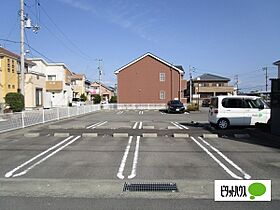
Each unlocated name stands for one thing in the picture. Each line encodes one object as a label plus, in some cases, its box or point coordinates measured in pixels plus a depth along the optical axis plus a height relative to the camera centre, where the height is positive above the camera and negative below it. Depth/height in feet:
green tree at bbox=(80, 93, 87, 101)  151.37 +2.67
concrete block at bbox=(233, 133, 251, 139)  28.42 -4.74
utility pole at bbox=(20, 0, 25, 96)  53.96 +16.69
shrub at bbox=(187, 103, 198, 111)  84.84 -2.55
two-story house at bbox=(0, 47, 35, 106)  73.69 +10.54
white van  34.89 -1.71
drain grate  12.70 -5.28
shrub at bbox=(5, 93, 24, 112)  58.77 -0.06
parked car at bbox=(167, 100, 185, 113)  77.17 -2.30
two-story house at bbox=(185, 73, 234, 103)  153.80 +10.77
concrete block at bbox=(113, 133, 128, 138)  28.54 -4.58
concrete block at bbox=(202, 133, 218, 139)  28.11 -4.65
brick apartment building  110.21 +10.23
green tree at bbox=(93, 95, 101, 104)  150.15 +0.52
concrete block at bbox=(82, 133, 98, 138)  28.91 -4.59
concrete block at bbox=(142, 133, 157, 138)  28.48 -4.60
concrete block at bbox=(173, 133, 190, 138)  28.32 -4.58
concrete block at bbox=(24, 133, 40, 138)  28.77 -4.65
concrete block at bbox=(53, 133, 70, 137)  28.97 -4.61
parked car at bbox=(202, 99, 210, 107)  129.57 -1.42
